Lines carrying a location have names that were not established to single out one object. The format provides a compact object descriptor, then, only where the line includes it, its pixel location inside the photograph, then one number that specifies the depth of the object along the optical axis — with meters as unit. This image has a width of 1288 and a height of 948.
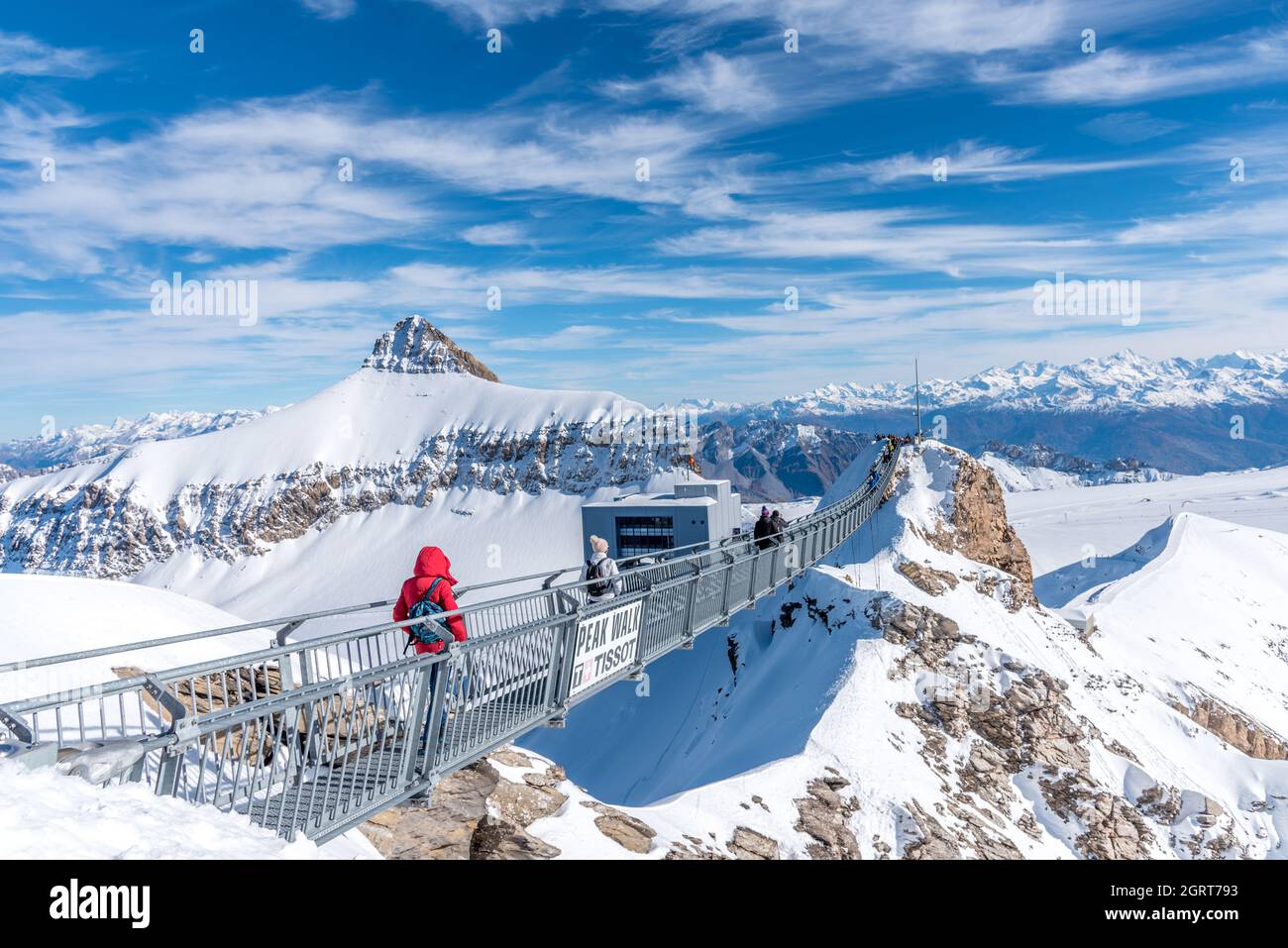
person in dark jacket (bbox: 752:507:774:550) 21.35
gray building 52.38
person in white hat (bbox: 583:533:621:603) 11.31
